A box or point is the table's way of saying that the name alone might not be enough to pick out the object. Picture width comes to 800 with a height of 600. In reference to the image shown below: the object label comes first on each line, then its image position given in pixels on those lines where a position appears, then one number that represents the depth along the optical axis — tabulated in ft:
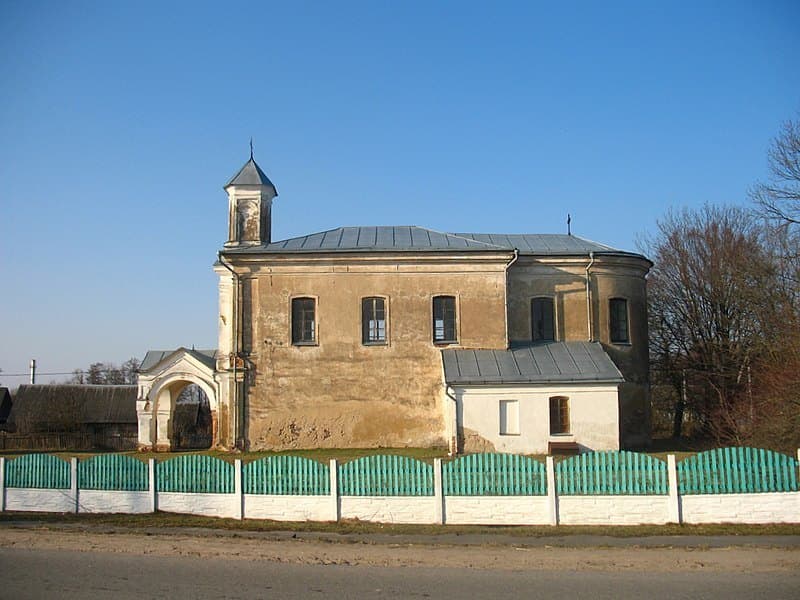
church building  81.15
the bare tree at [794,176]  72.08
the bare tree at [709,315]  95.96
